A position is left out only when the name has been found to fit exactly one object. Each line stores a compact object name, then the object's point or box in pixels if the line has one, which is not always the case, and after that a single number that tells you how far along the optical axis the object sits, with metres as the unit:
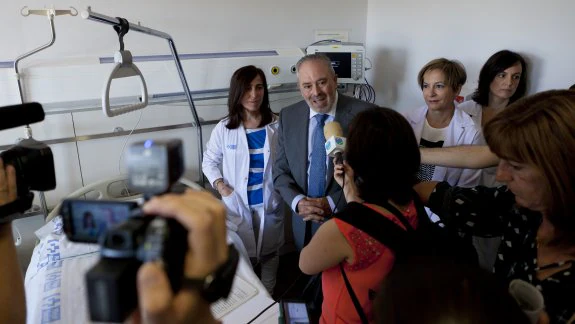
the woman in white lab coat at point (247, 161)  2.30
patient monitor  2.80
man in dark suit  1.88
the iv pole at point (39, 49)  1.69
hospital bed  1.30
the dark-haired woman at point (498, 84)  2.13
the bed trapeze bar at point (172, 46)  1.44
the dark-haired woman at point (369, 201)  1.01
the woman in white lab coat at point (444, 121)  1.94
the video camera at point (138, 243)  0.42
